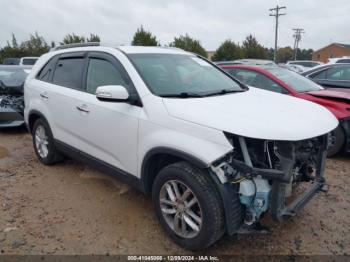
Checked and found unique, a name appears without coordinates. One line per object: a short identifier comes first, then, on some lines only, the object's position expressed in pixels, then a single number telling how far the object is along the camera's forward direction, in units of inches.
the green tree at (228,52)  1647.4
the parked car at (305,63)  1045.8
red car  195.2
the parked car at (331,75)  279.4
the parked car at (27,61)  849.6
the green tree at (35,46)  1659.7
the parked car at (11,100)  271.1
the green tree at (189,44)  1604.3
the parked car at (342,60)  586.3
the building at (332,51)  2540.4
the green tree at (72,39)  1597.8
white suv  102.3
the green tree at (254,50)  1760.6
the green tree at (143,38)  1381.6
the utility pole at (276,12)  1844.2
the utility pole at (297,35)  2536.9
